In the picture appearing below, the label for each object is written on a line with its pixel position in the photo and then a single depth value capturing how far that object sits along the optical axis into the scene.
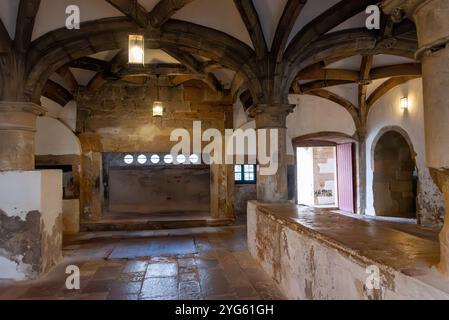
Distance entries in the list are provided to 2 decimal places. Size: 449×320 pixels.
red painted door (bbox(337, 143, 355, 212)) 8.12
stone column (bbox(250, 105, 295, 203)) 4.52
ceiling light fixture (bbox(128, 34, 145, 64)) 3.29
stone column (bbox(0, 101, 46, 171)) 4.15
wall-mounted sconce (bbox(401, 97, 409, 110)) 6.53
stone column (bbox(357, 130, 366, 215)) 7.92
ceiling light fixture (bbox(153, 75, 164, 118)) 5.96
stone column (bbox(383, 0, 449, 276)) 1.36
